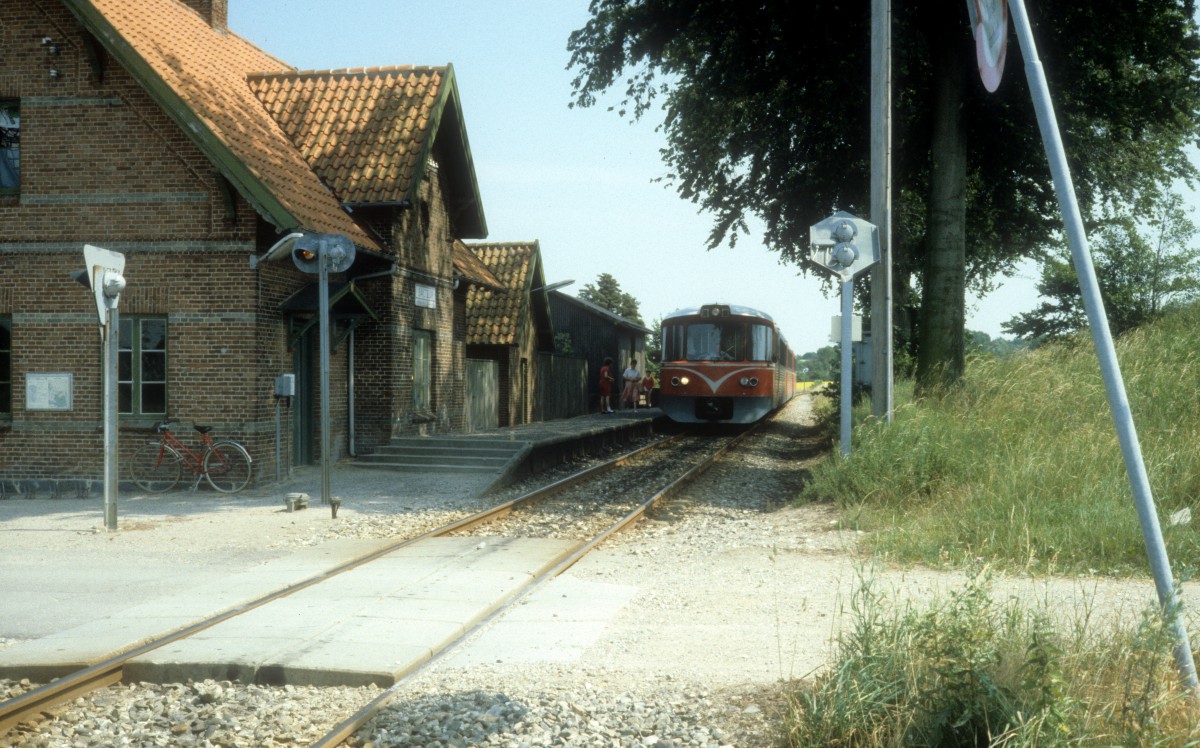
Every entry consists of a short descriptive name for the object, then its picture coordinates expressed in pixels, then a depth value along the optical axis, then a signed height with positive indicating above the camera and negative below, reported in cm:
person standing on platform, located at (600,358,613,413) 3588 +18
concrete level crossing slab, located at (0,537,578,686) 565 -142
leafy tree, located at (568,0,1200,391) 1711 +499
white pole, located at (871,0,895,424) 1404 +240
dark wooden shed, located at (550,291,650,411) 3575 +221
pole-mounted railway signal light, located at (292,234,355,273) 1295 +168
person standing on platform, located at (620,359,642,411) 3835 -2
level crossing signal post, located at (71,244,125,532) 1088 +74
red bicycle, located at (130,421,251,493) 1483 -97
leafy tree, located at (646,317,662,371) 5781 +257
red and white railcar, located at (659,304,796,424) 2591 +59
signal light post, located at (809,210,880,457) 1288 +162
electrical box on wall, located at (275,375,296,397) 1560 +9
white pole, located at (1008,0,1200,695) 401 +12
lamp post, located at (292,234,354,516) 1295 +154
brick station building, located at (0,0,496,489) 1527 +214
